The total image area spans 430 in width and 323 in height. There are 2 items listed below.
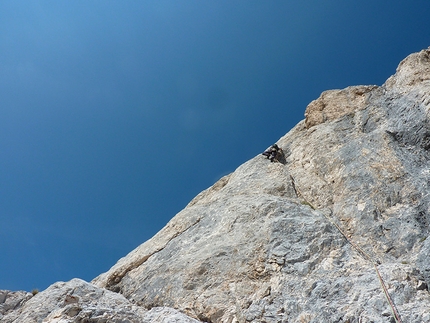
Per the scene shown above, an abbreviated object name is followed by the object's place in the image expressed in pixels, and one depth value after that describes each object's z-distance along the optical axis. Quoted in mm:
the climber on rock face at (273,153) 18242
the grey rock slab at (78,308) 9805
